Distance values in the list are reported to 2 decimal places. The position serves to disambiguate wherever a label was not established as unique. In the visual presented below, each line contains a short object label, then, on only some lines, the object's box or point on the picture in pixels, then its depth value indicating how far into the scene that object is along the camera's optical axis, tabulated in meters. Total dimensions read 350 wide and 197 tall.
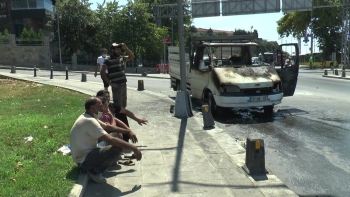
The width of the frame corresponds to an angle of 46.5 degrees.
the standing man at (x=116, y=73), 8.30
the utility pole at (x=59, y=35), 41.94
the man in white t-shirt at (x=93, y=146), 5.17
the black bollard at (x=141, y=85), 18.17
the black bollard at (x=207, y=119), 9.21
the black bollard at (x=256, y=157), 5.79
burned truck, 10.79
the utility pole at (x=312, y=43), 58.67
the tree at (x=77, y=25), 44.50
